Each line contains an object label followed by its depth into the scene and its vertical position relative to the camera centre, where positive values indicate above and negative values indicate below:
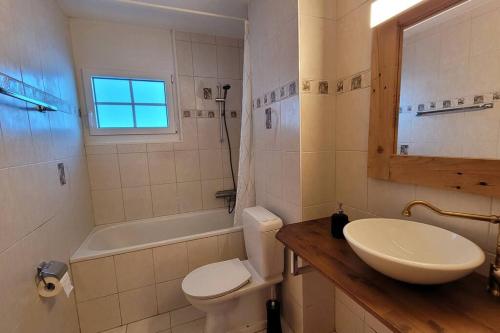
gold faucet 0.63 -0.38
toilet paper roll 1.03 -0.64
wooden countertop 0.55 -0.46
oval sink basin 0.57 -0.37
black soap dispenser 1.03 -0.39
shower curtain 1.83 -0.12
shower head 2.38 +0.57
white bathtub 1.87 -0.84
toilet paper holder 1.03 -0.57
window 2.15 +0.40
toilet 1.34 -0.86
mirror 0.73 +0.18
